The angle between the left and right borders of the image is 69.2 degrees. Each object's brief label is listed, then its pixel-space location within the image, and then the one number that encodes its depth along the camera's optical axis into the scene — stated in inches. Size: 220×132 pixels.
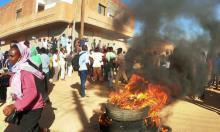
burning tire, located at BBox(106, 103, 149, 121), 112.7
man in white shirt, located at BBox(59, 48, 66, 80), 283.3
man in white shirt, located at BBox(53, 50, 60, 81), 276.4
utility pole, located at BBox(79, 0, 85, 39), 343.5
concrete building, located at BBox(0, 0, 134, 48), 460.7
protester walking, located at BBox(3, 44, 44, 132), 85.5
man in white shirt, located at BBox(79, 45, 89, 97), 188.8
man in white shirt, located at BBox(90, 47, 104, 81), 257.0
